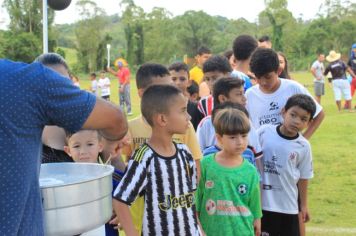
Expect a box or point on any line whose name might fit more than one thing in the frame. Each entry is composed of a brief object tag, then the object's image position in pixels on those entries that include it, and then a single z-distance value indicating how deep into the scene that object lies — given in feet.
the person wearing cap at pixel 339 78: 41.09
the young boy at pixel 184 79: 13.69
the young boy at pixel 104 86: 54.85
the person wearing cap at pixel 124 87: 48.21
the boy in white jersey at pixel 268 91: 11.41
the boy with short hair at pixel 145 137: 9.29
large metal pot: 4.98
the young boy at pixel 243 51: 15.75
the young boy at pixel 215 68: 14.48
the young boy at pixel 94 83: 58.08
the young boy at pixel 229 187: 8.78
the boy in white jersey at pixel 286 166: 10.49
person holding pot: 4.07
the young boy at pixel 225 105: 10.24
